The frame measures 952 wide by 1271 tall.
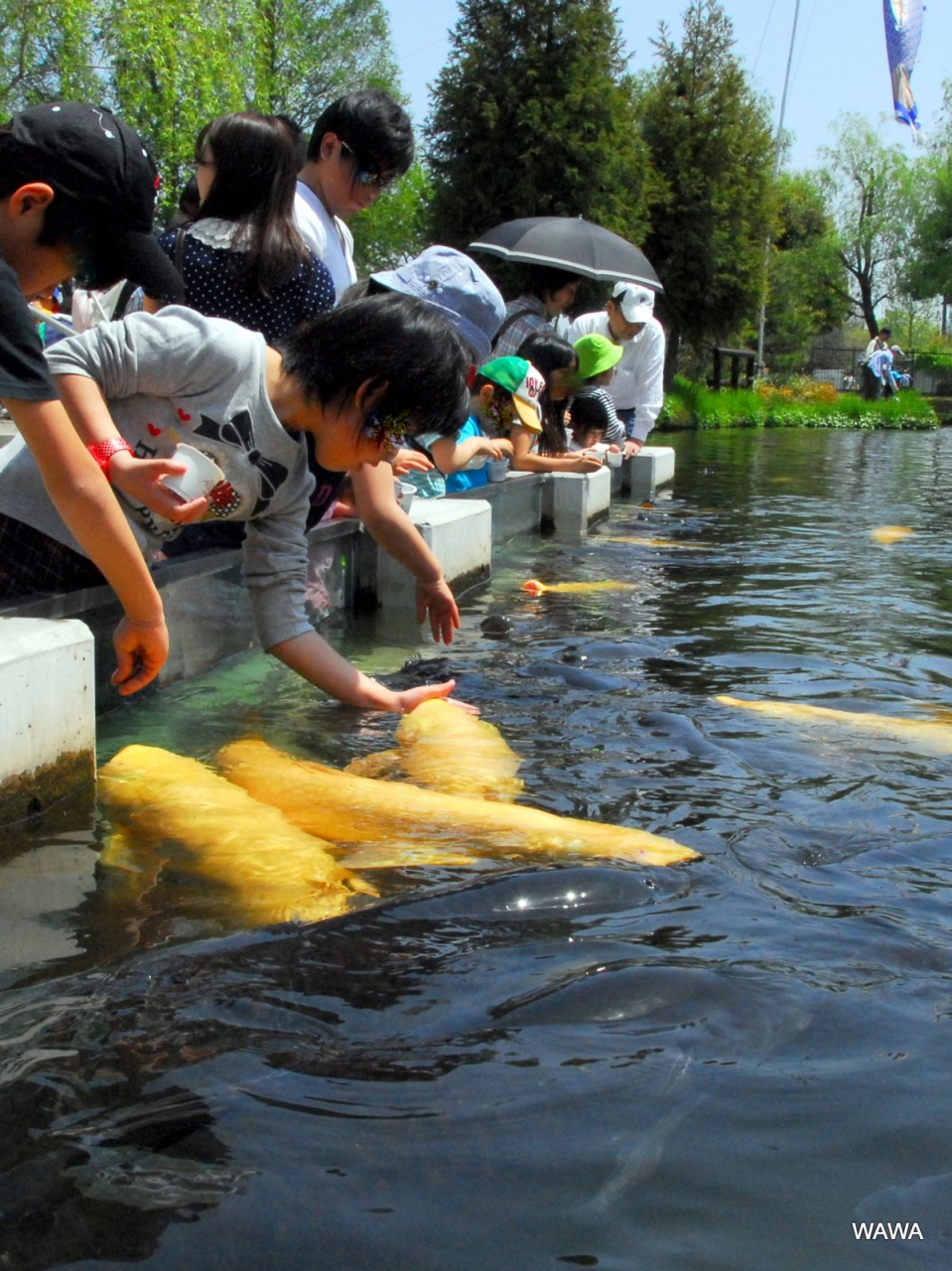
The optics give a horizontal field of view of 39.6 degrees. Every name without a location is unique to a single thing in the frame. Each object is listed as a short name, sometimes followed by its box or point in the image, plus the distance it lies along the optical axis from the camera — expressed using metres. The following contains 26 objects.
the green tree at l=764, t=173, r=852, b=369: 62.09
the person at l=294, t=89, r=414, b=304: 4.95
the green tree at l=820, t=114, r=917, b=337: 66.19
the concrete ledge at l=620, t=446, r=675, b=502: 13.23
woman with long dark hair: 4.25
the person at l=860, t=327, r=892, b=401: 37.84
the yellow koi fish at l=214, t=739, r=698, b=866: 3.12
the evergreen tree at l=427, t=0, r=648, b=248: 28.77
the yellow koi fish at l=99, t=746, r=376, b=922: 2.76
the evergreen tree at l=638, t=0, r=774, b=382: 33.28
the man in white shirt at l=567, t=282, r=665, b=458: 11.03
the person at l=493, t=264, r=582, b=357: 8.80
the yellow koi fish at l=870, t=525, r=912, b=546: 10.05
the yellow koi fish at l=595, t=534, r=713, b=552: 9.45
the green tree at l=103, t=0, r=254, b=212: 24.83
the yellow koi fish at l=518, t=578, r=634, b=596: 7.37
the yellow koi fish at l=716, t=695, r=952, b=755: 4.20
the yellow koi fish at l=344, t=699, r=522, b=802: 3.66
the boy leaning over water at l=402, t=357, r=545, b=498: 7.45
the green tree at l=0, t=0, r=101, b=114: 22.62
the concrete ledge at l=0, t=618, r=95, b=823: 3.08
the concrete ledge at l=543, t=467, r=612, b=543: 10.03
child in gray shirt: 3.34
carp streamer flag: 31.80
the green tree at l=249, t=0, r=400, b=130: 43.00
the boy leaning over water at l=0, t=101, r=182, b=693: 2.85
